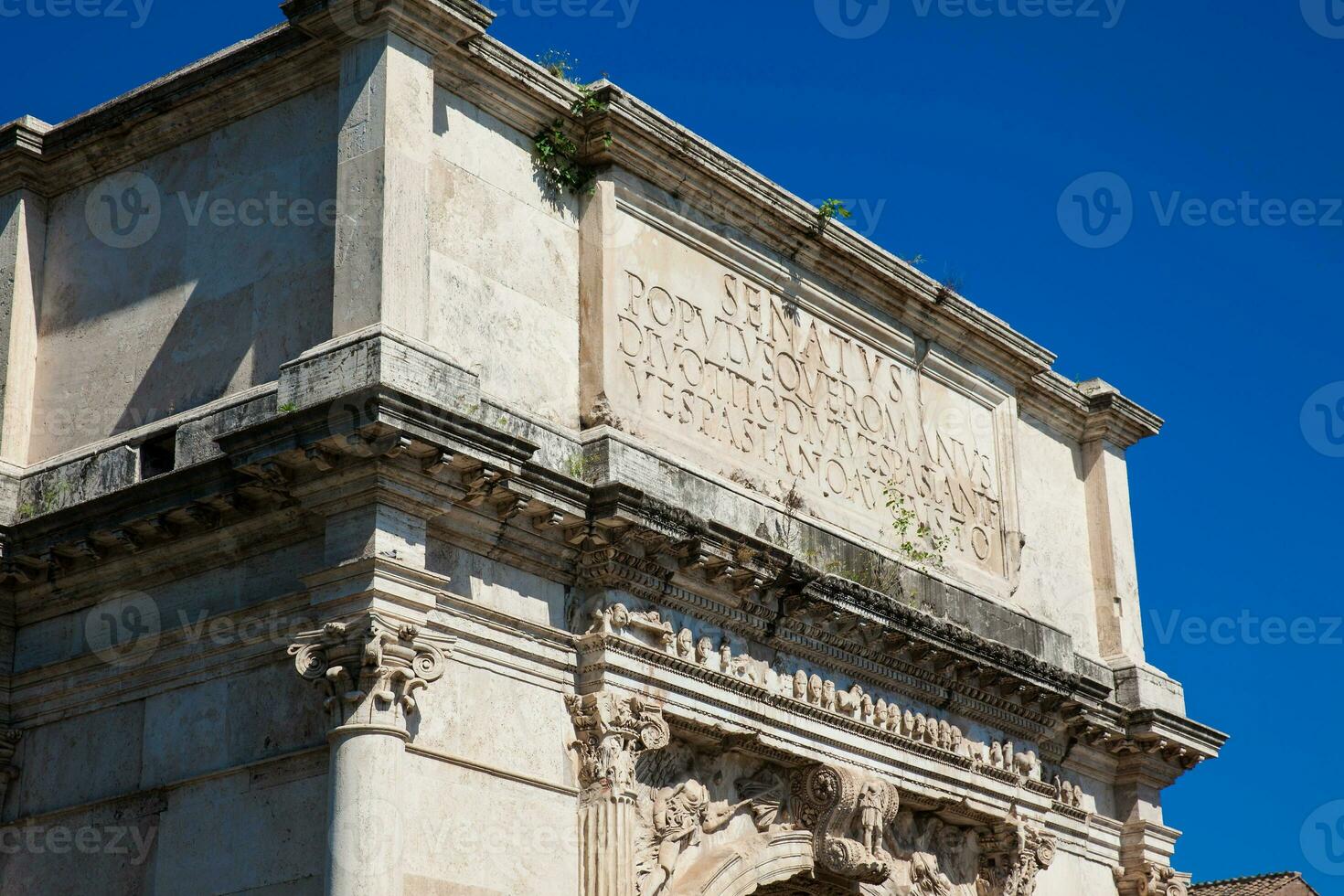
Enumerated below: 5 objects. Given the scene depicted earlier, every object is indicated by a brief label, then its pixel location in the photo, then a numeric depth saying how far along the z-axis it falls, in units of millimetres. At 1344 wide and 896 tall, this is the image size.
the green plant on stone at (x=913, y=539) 17453
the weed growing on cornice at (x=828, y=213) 17078
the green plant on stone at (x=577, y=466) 14266
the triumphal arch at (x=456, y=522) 12859
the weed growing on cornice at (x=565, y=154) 15133
